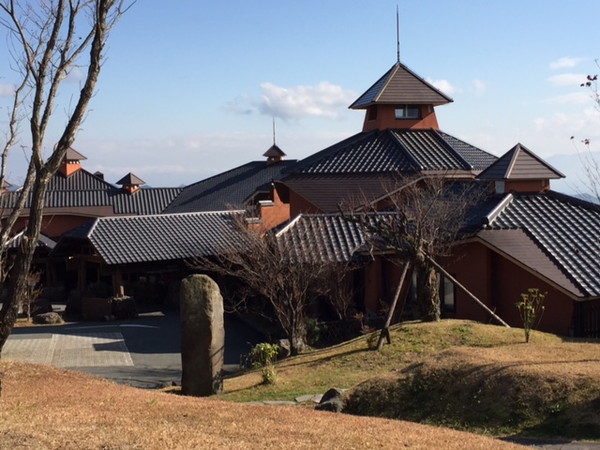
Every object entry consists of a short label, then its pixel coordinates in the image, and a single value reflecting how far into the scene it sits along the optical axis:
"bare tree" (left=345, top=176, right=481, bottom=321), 16.86
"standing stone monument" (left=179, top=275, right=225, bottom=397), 14.31
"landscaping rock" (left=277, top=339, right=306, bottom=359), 18.00
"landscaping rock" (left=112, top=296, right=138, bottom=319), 27.69
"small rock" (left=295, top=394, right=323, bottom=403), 12.84
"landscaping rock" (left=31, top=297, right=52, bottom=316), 29.02
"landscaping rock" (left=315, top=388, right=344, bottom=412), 11.64
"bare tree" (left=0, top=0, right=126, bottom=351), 10.12
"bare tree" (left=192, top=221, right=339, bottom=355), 17.91
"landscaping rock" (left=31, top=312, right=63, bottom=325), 27.47
